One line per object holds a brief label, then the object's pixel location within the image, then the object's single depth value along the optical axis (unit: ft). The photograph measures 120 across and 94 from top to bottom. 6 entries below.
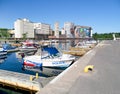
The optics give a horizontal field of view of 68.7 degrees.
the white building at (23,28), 238.69
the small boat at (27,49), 80.95
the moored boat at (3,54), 64.60
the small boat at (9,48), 81.05
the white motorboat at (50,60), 41.40
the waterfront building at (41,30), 265.54
